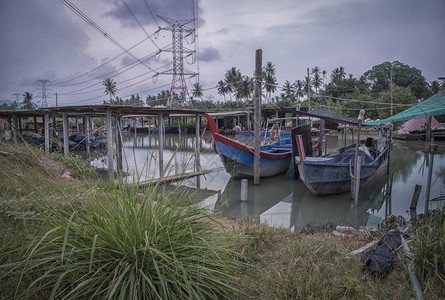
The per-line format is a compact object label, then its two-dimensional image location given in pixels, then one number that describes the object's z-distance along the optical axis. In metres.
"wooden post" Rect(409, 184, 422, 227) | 7.03
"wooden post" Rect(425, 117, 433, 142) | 18.82
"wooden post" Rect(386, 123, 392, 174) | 12.09
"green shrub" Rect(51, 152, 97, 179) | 8.33
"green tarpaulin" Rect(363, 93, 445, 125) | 11.47
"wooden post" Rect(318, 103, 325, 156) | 13.07
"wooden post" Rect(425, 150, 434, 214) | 8.31
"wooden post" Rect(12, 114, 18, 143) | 16.56
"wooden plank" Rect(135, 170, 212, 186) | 10.70
